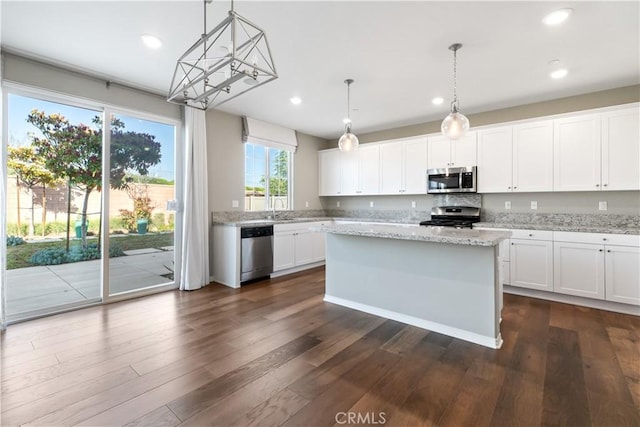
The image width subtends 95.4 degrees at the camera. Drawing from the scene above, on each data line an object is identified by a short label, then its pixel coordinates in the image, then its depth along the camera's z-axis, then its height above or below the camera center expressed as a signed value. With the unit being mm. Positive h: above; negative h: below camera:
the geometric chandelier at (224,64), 1717 +1584
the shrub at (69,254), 3250 -469
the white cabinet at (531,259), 3717 -593
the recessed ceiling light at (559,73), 3238 +1608
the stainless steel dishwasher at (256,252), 4430 -584
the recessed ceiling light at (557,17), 2236 +1562
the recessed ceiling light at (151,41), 2607 +1594
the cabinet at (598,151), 3471 +792
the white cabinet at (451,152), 4586 +1028
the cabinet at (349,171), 5723 +905
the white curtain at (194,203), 4223 +171
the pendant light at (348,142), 3371 +841
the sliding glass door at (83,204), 3105 +125
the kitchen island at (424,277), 2531 -634
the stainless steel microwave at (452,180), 4539 +559
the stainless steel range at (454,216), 4500 -26
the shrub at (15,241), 3027 -273
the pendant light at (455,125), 2658 +826
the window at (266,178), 5289 +698
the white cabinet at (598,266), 3232 -602
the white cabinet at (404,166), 5102 +878
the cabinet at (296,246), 4918 -563
